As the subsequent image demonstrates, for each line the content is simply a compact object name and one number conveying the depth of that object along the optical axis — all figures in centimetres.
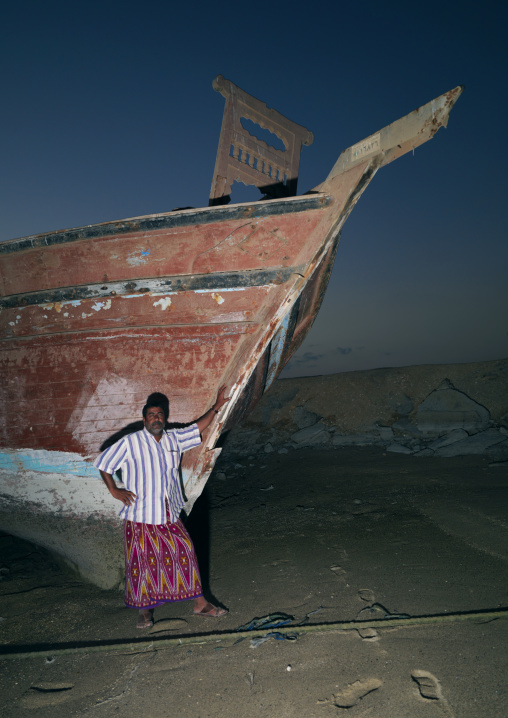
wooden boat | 312
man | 257
